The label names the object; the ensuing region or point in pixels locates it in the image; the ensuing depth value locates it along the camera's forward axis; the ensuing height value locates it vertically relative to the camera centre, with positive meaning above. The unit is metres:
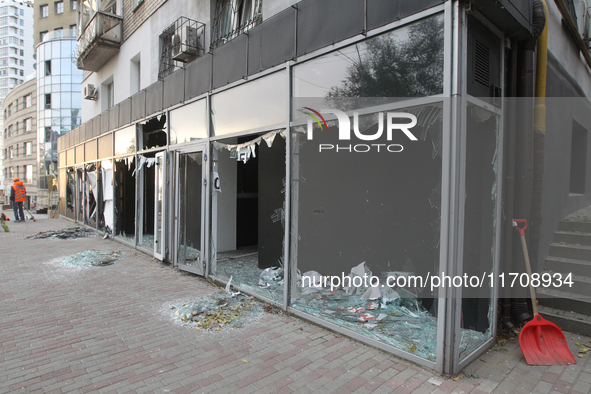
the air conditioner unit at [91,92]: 14.49 +3.71
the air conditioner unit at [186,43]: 7.63 +3.05
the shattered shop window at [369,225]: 4.01 -0.58
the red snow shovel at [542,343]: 3.30 -1.49
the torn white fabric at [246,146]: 5.08 +0.63
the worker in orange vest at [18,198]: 15.64 -0.68
